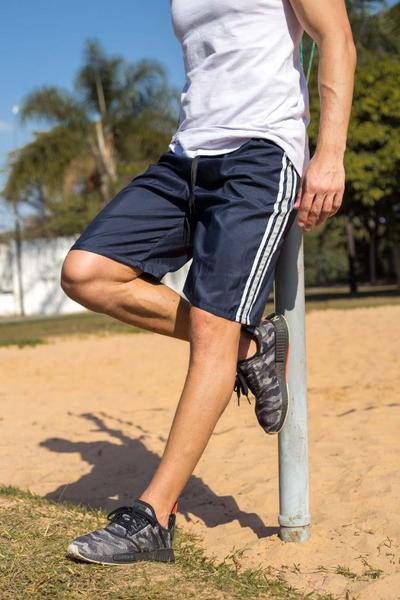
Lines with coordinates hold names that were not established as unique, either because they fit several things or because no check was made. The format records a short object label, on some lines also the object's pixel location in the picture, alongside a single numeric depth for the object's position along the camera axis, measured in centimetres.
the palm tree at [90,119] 2916
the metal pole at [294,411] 266
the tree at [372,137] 2238
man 235
